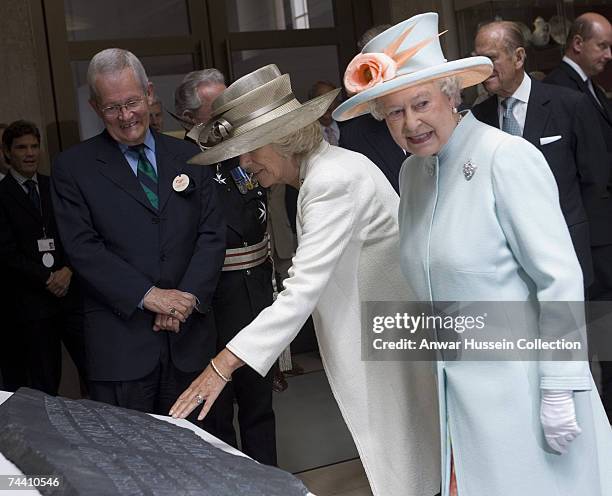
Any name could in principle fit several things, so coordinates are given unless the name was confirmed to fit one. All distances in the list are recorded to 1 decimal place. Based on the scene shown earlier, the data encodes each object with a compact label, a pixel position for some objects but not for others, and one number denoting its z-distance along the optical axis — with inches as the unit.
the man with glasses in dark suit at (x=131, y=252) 108.0
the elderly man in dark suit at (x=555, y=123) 146.5
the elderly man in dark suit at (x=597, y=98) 158.6
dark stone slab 55.2
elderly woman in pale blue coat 73.4
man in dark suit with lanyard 179.8
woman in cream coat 91.1
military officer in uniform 134.0
